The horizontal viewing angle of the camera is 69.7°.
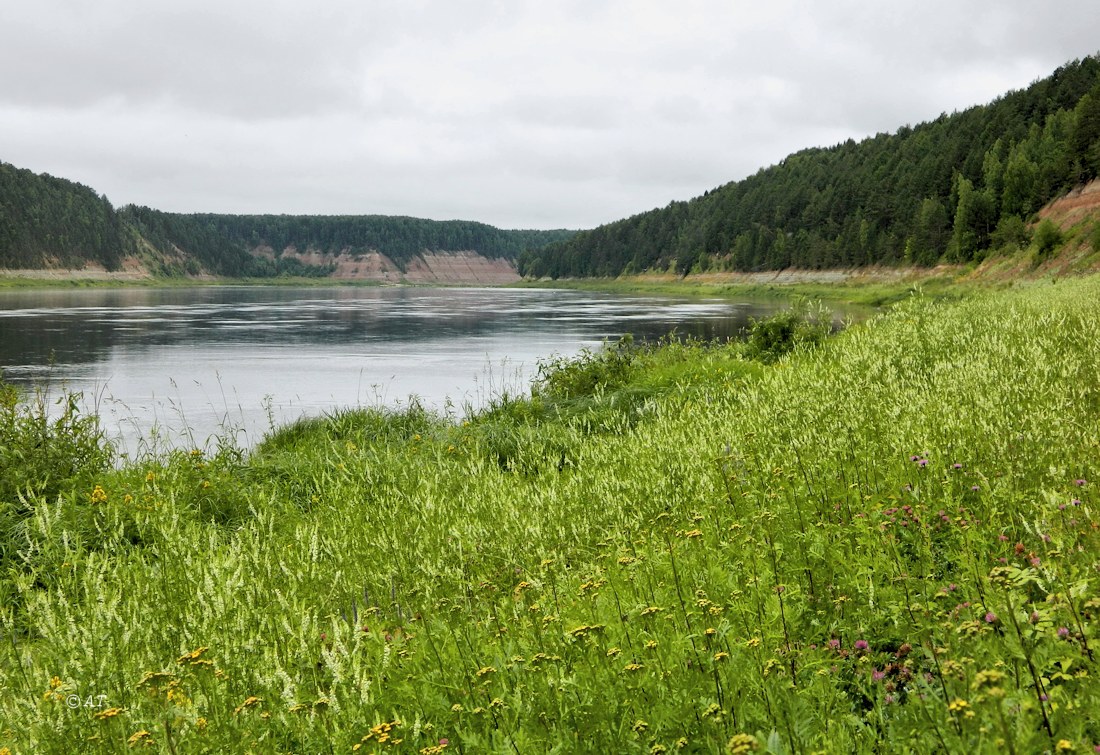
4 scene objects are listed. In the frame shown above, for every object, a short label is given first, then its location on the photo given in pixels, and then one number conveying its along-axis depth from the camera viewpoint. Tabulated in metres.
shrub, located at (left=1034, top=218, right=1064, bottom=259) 60.44
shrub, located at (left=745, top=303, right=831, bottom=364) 21.38
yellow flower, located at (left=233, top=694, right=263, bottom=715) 3.32
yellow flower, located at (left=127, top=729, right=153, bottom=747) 3.12
